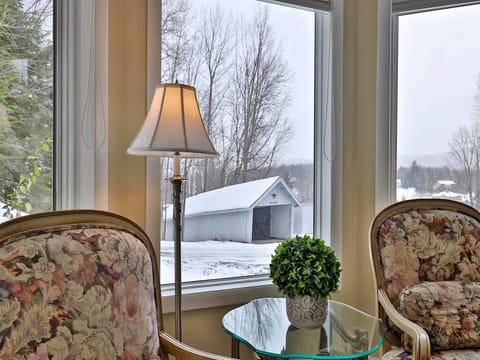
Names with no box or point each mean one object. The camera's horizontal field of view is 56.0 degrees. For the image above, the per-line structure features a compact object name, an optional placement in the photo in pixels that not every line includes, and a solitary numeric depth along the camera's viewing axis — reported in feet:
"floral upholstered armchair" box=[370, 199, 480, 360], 5.69
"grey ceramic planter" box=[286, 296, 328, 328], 5.59
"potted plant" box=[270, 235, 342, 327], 5.55
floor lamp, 4.64
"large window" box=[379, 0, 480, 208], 7.55
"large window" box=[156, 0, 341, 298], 6.84
